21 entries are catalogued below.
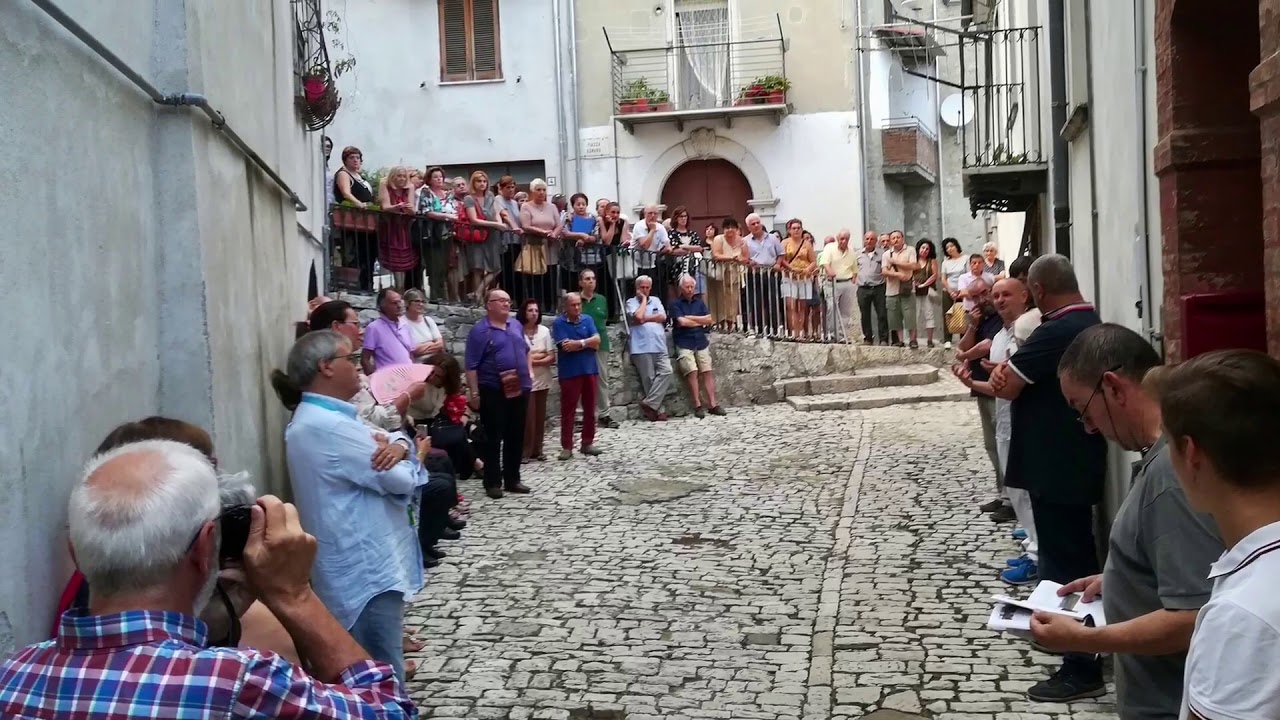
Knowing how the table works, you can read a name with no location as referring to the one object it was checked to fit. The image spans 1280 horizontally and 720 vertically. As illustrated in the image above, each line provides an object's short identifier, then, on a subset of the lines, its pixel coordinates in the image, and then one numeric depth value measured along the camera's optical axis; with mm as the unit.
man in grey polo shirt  2945
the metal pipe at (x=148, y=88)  3987
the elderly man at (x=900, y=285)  18953
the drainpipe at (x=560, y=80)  24969
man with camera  2082
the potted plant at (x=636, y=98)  25078
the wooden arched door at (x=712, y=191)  25906
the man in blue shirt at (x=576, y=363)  13133
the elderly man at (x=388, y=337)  10492
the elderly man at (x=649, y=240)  17281
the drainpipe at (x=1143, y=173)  5953
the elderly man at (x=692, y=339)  16312
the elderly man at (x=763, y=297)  18875
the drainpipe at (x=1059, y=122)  9330
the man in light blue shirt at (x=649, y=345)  15789
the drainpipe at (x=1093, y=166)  8016
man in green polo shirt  14484
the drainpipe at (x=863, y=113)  24547
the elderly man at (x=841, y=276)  20031
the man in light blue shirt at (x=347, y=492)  4676
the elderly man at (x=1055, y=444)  5816
